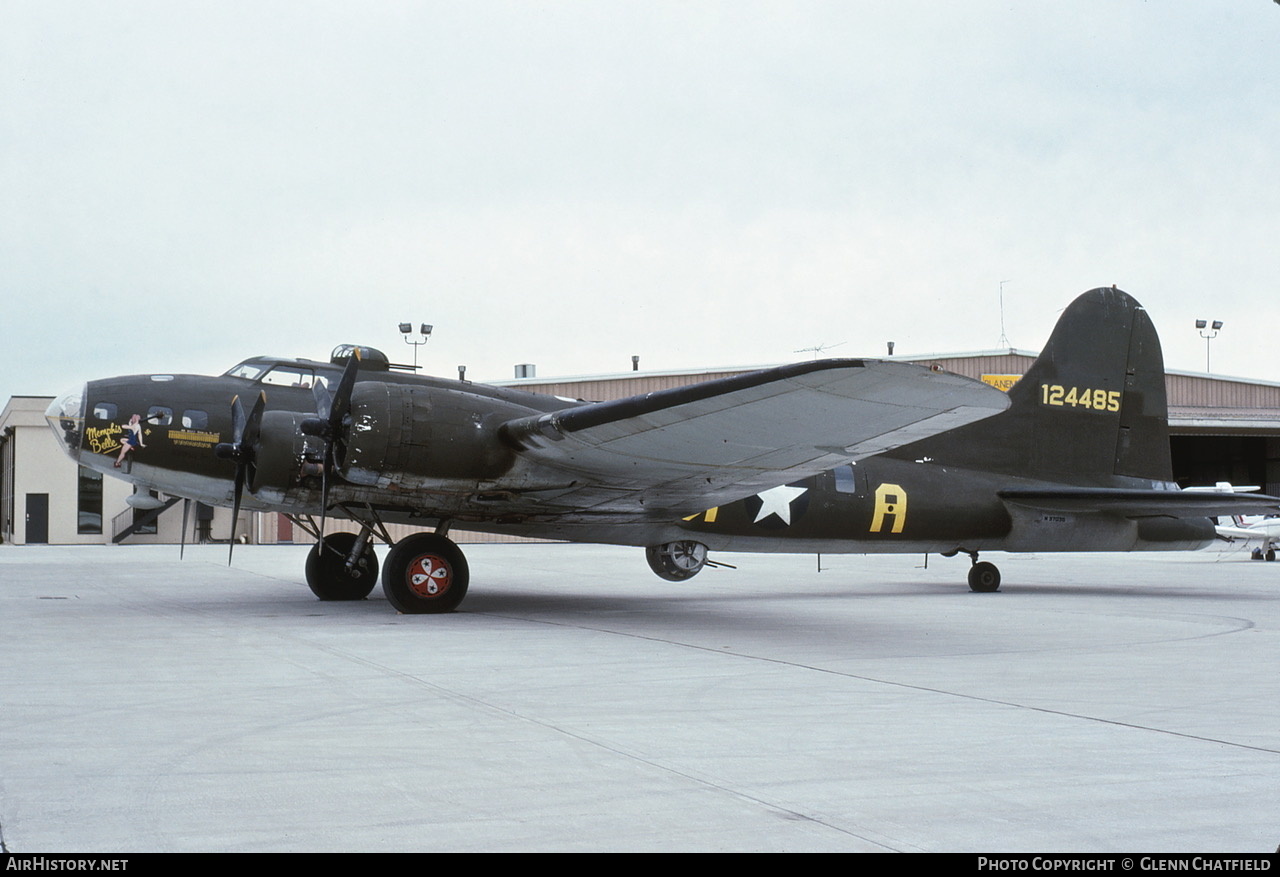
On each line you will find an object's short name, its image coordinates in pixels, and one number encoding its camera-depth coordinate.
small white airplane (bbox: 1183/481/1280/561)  35.59
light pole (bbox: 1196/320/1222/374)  51.16
